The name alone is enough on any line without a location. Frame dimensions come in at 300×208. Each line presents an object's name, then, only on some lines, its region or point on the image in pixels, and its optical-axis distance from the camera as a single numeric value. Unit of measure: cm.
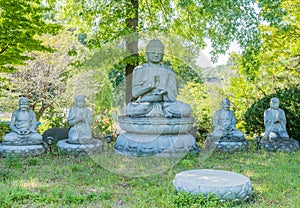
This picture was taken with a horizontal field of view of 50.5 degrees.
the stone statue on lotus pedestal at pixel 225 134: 665
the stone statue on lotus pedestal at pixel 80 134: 600
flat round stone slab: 337
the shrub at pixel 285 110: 788
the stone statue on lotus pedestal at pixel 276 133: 669
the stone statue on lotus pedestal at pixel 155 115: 596
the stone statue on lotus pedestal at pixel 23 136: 581
